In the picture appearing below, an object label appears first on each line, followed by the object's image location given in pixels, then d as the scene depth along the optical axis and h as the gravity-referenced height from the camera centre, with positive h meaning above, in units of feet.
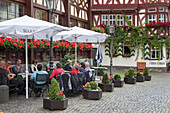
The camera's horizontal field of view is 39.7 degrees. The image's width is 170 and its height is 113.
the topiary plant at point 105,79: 34.41 -3.24
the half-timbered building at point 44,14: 41.41 +9.86
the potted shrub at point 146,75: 51.24 -3.87
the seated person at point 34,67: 38.71 -1.53
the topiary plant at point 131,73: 45.10 -3.00
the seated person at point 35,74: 27.65 -1.94
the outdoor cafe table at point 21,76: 29.08 -2.30
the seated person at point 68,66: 40.34 -1.55
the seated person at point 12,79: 26.40 -2.58
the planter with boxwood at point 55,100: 22.21 -4.01
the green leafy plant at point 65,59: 53.26 -0.31
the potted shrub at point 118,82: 39.37 -4.21
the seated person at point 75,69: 31.01 -1.58
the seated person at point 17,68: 31.38 -1.47
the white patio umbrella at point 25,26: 24.97 +3.44
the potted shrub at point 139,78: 48.30 -4.23
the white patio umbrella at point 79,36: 39.28 +3.96
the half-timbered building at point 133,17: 79.36 +14.35
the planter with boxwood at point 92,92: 27.86 -4.07
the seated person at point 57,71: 28.44 -1.62
